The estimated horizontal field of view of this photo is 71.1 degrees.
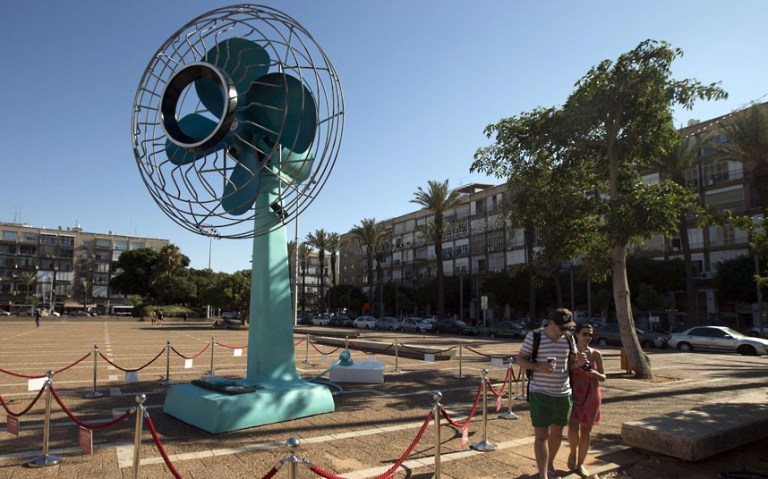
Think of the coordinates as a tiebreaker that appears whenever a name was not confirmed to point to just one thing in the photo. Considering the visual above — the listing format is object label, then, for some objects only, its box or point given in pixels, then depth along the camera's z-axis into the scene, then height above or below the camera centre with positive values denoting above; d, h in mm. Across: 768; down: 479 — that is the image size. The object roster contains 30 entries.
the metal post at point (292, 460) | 3383 -999
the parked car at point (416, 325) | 46656 -2227
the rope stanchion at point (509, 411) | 8549 -1813
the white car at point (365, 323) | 52238 -2198
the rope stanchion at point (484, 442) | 6539 -1757
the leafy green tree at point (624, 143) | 12703 +4067
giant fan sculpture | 6863 +1781
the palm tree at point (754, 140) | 28516 +8521
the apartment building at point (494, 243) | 43531 +7011
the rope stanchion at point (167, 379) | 11947 -1755
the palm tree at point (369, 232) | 63656 +8120
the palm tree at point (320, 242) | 69625 +7588
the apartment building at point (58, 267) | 102312 +6898
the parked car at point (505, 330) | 37844 -2168
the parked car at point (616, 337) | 27375 -2044
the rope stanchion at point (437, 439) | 5059 -1312
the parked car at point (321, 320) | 60938 -2255
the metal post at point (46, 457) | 5734 -1683
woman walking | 5488 -1058
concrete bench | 5941 -1557
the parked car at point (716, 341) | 22891 -1899
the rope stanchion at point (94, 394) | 9981 -1740
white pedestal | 12039 -1644
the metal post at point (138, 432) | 4535 -1097
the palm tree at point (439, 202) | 50219 +9157
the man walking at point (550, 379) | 5062 -760
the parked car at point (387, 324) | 50762 -2271
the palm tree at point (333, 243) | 70300 +7565
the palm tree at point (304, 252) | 71500 +6494
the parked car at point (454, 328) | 42812 -2247
